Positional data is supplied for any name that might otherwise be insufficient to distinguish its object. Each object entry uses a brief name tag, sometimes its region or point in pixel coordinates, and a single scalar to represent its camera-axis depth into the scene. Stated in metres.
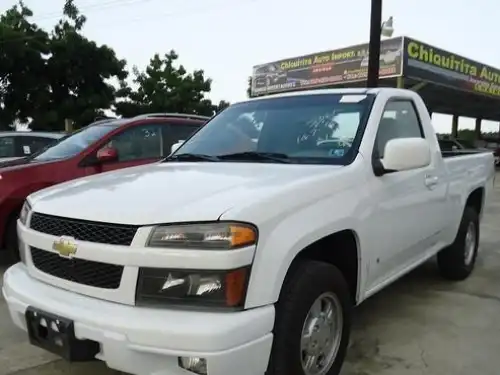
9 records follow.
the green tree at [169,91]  28.70
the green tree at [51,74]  22.39
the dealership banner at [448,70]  17.48
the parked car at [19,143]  9.11
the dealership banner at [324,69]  17.36
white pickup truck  2.18
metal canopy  17.38
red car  5.25
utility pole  10.60
